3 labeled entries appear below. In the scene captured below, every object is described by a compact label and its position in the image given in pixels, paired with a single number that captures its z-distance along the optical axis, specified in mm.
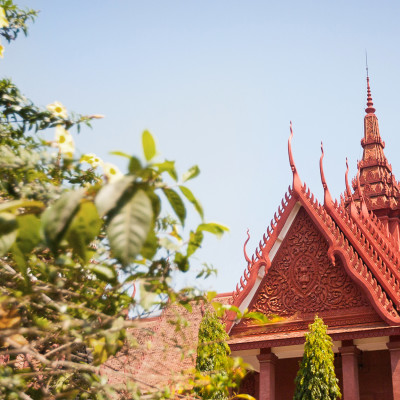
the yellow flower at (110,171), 2082
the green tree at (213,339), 9383
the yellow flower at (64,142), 2400
